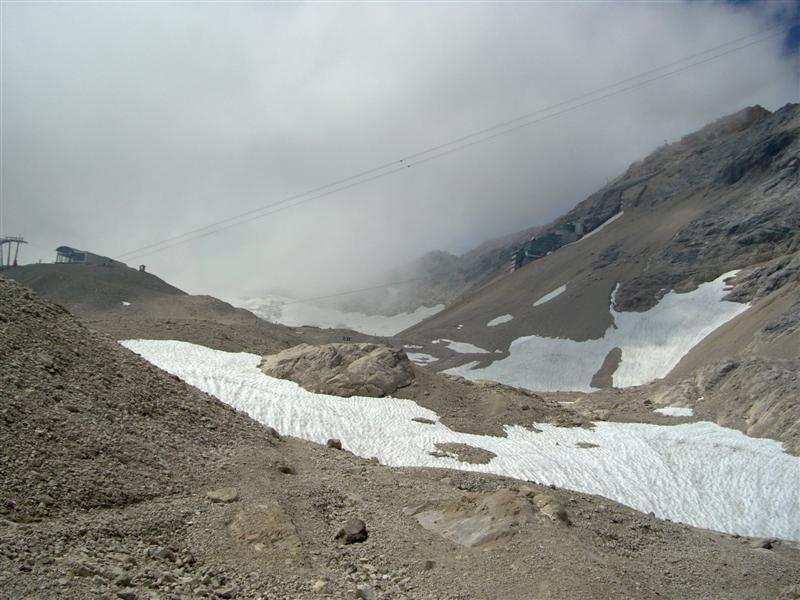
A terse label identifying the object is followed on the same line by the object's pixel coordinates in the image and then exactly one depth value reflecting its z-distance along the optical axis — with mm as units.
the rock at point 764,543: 21516
